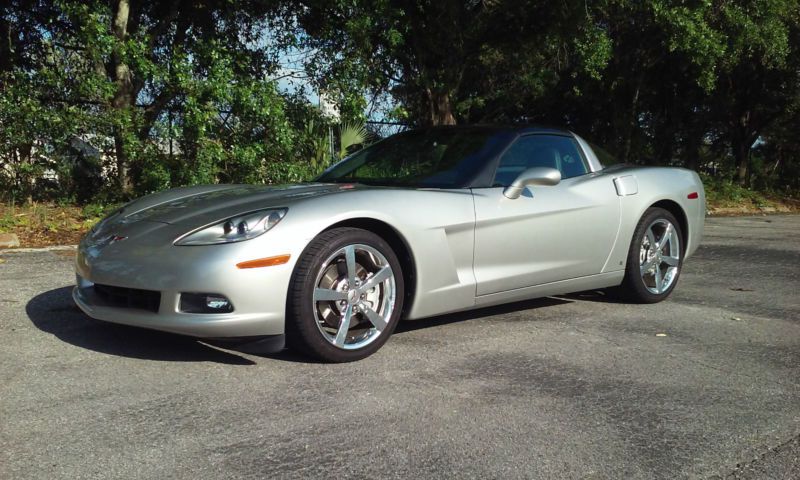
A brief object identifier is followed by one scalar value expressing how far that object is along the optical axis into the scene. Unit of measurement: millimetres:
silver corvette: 3664
